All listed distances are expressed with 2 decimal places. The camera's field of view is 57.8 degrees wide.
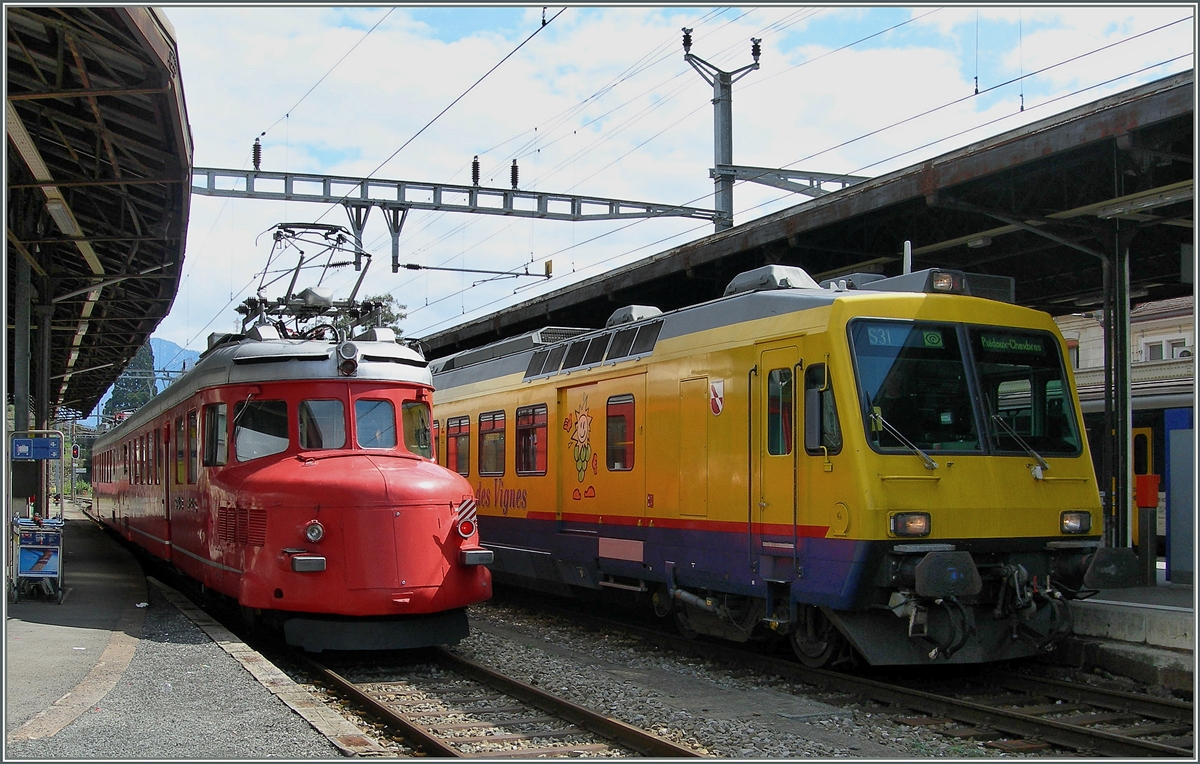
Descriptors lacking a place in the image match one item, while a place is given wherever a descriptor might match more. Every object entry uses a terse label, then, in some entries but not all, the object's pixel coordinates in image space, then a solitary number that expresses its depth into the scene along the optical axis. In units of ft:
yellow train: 27.04
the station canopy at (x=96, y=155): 31.53
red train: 31.30
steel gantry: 75.89
